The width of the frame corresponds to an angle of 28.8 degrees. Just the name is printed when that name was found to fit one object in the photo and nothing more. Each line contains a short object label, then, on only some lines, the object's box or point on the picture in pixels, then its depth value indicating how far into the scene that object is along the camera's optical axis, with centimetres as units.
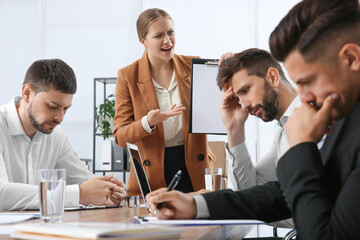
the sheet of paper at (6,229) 185
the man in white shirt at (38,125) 288
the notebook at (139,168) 245
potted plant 538
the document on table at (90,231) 143
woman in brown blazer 293
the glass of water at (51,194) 207
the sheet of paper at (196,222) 202
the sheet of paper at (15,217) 213
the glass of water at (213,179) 262
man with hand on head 283
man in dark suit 156
